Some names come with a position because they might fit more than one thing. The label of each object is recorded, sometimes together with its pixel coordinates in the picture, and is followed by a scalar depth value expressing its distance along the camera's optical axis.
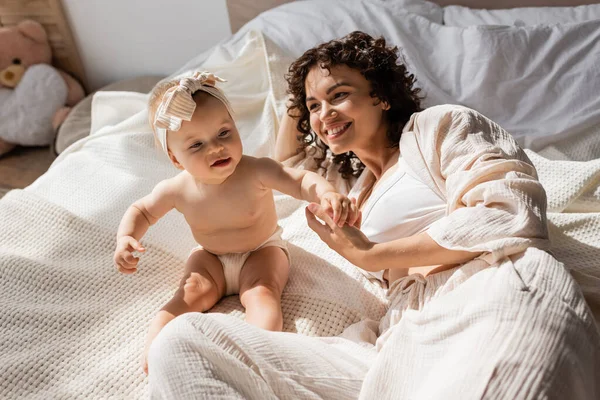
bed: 1.18
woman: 0.83
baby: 1.18
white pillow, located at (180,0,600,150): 1.66
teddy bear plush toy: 2.52
